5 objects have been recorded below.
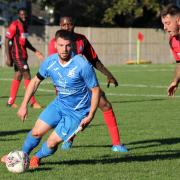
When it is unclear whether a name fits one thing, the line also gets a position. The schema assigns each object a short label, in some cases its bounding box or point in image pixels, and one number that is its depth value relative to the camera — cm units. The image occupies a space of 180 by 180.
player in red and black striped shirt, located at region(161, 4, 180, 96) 1669
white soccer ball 1623
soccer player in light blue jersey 1628
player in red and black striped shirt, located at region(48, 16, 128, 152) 2016
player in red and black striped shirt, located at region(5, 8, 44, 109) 3412
